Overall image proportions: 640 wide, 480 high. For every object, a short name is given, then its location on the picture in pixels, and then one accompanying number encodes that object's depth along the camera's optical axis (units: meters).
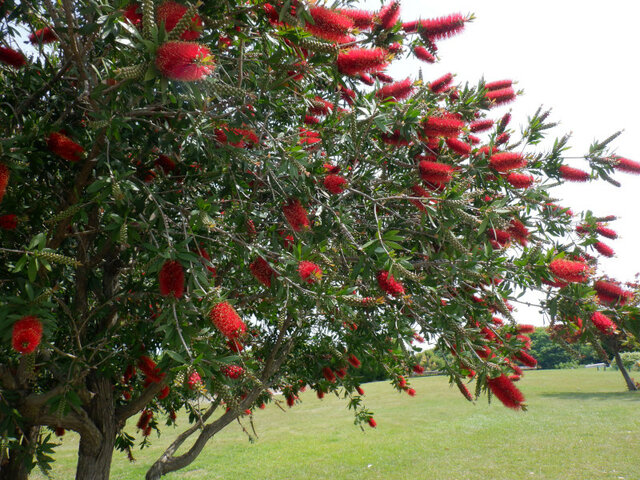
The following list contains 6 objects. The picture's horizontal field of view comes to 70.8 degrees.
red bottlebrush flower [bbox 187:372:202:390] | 1.90
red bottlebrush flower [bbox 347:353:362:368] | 4.50
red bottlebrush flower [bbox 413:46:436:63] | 2.73
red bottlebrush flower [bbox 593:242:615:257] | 3.16
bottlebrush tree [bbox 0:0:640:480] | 1.90
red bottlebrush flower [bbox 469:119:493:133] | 3.23
